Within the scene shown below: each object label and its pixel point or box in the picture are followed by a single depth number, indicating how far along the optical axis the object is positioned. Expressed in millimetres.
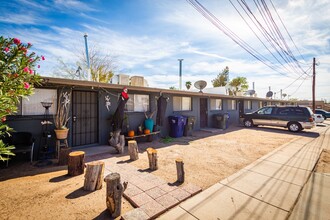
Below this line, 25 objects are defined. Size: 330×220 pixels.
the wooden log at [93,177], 3195
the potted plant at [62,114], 4957
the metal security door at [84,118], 6172
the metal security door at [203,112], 12078
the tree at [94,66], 16281
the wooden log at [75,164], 3861
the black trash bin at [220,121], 11734
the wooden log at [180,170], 3604
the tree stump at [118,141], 5715
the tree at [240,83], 27347
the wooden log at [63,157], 4574
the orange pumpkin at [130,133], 6960
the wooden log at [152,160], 4324
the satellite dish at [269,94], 19672
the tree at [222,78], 27691
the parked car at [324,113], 20650
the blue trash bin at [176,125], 8781
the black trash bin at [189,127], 9249
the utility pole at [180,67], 19406
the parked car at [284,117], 10430
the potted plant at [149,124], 7715
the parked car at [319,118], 15273
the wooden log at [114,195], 2461
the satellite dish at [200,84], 11197
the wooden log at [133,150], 5070
